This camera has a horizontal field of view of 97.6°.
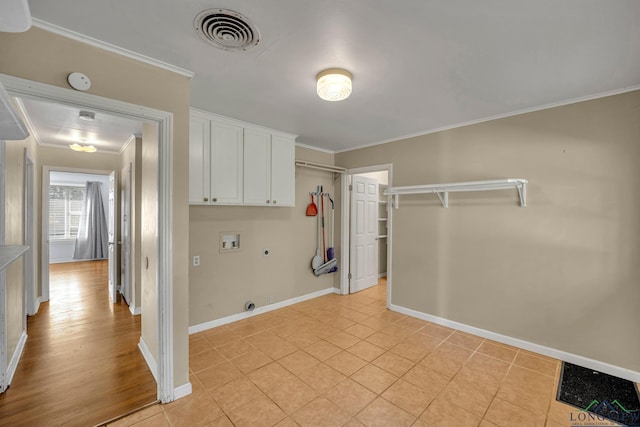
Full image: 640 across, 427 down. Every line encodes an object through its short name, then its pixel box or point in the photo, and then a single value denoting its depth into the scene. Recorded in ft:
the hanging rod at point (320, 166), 13.61
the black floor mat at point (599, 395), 6.56
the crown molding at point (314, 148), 14.20
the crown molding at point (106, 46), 5.21
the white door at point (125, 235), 13.34
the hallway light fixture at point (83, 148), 13.73
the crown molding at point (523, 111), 7.96
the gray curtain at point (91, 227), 26.61
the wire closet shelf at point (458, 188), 9.37
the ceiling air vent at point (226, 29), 4.98
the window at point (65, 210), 26.12
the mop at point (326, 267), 14.96
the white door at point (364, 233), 15.85
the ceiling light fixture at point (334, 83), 6.79
